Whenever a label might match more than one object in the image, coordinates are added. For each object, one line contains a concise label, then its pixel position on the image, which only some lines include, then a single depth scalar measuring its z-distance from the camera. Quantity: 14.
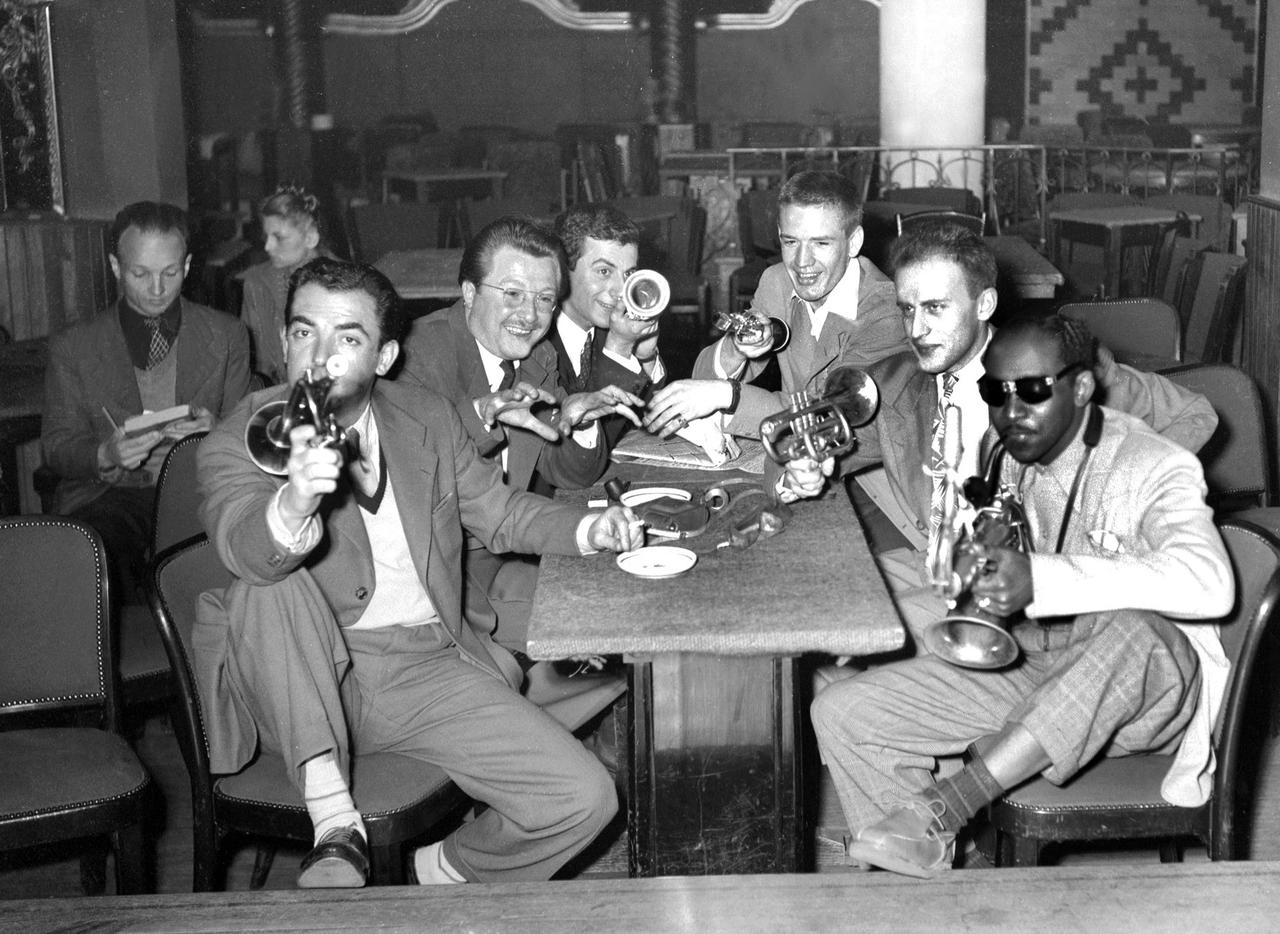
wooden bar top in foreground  2.18
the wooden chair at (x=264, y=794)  2.81
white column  11.03
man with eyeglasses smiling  3.59
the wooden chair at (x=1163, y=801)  2.73
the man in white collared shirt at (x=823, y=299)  3.98
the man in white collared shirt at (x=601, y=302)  4.15
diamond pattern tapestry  15.23
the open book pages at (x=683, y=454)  3.72
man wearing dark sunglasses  2.60
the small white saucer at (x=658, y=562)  2.79
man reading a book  4.18
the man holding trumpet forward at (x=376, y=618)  2.75
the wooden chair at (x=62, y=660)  2.95
